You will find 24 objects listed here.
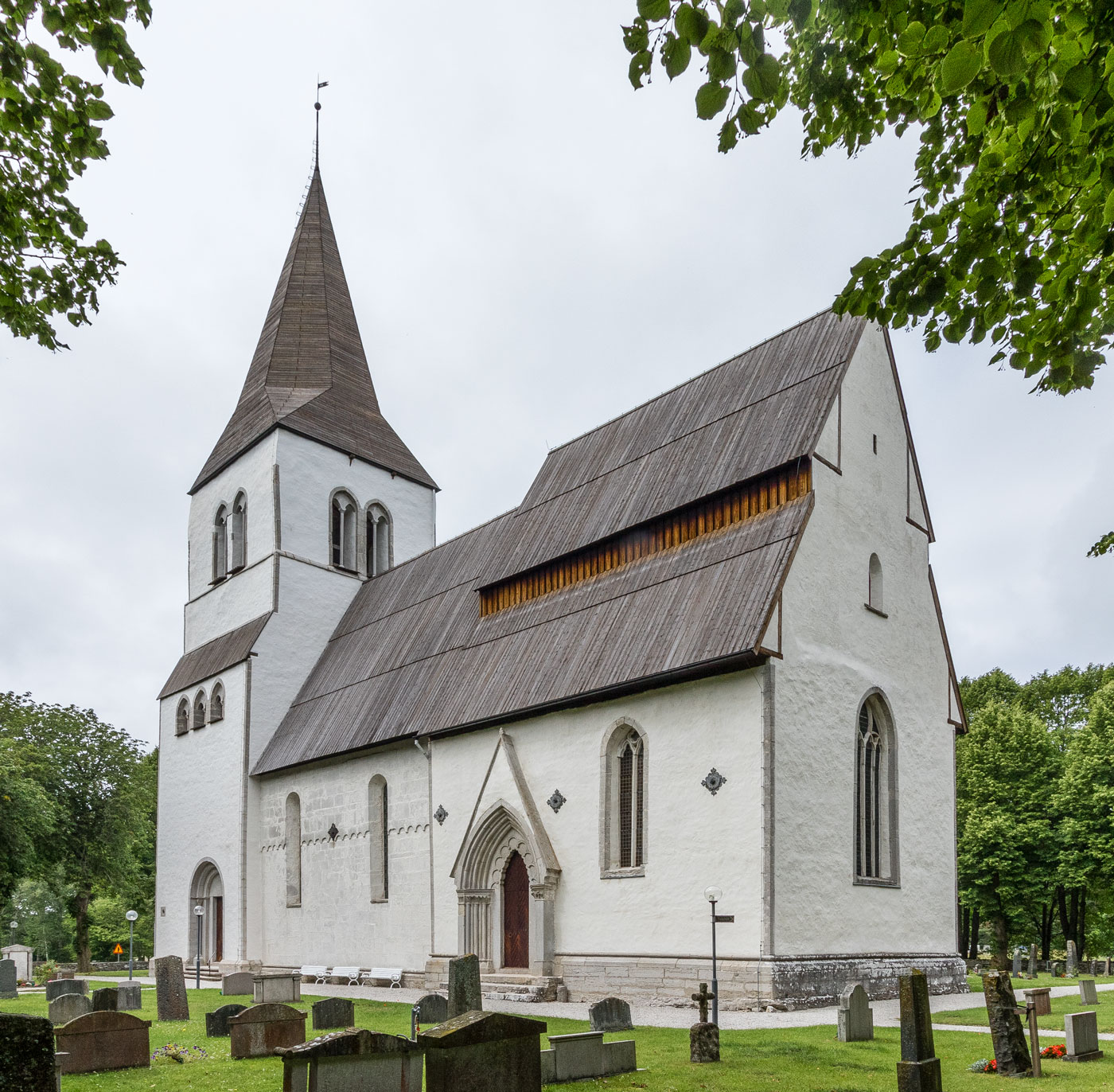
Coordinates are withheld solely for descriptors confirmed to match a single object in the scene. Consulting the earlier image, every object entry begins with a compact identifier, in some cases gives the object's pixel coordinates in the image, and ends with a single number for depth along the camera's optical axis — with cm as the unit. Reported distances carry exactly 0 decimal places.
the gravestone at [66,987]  2077
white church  1675
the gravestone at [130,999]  1959
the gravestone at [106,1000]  1470
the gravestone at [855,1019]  1241
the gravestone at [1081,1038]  1125
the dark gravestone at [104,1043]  1144
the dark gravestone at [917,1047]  855
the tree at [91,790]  4022
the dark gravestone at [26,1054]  452
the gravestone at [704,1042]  1104
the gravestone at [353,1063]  759
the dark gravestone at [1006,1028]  1034
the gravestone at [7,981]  2606
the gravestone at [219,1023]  1413
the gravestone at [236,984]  2089
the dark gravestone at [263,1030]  1200
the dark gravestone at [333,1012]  1378
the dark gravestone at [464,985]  1080
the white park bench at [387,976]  2202
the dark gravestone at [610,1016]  1291
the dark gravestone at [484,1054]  664
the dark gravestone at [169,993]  1686
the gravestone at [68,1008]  1576
